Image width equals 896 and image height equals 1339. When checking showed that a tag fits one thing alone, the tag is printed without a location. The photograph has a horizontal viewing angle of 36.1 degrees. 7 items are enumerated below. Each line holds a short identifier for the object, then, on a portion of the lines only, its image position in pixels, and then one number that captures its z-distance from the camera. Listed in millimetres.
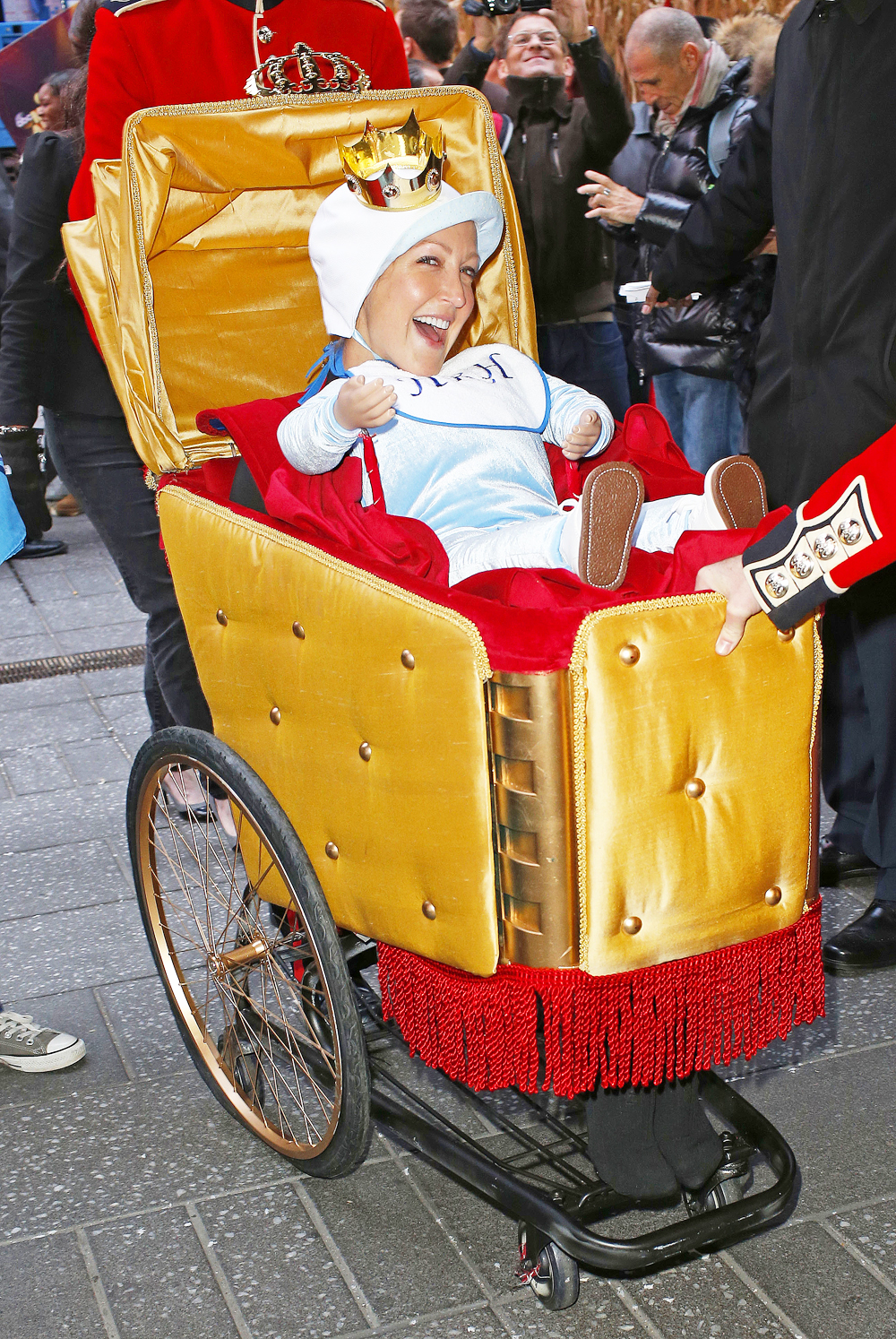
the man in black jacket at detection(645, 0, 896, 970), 2139
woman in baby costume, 1866
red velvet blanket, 1424
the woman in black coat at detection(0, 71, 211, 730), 2814
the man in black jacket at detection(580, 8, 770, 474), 3473
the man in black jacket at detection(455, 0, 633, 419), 3812
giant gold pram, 1423
